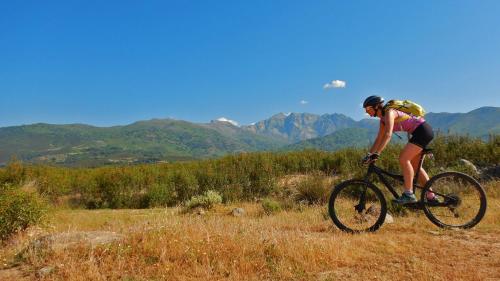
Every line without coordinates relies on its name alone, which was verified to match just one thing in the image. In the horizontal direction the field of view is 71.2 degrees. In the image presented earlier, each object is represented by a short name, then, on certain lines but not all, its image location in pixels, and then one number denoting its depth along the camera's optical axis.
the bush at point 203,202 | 13.69
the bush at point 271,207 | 10.63
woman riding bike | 5.91
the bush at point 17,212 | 7.61
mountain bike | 6.06
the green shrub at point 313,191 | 12.59
